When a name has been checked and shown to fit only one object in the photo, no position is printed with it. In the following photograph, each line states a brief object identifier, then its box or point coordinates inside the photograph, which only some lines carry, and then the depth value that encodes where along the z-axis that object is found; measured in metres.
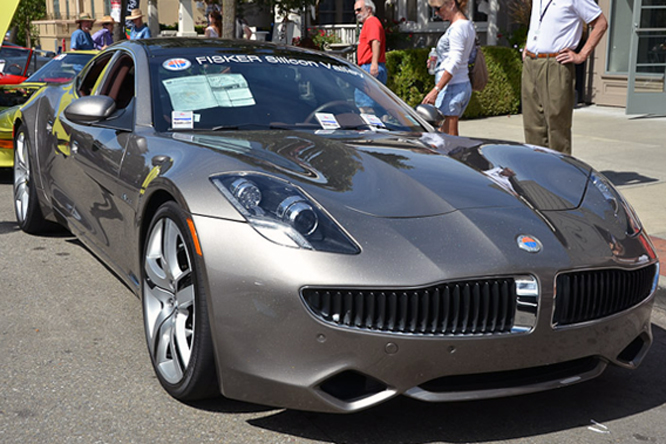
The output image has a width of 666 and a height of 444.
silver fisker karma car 2.72
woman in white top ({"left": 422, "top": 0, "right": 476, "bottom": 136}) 6.90
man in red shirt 9.05
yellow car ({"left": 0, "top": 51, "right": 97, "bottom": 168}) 7.66
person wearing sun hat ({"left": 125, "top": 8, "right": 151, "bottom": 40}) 12.91
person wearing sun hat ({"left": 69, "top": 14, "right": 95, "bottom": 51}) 14.30
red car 11.56
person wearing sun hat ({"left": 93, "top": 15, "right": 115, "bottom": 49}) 15.21
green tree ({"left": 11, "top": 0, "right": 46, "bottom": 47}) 36.12
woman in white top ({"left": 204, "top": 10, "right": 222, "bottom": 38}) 13.39
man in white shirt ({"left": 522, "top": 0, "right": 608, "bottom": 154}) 6.52
